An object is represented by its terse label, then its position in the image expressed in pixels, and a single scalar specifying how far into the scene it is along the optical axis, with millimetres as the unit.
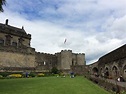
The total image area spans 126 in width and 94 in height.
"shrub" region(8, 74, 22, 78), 15162
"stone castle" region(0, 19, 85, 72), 19534
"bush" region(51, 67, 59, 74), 22549
